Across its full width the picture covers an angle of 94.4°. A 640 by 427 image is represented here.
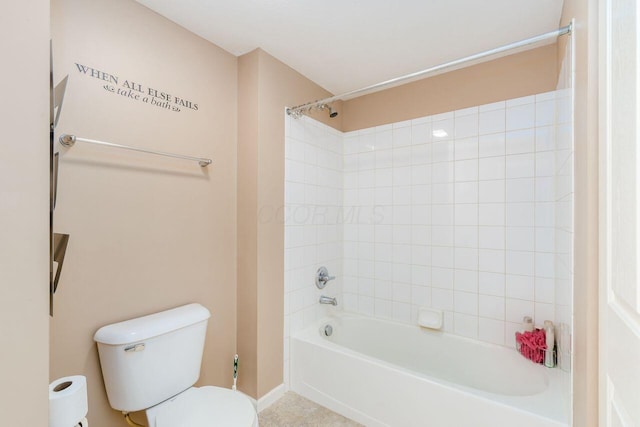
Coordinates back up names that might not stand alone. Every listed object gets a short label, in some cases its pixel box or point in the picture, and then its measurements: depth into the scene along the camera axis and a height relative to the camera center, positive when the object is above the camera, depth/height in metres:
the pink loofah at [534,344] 1.79 -0.79
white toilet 1.33 -0.79
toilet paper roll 0.96 -0.63
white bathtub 1.47 -1.01
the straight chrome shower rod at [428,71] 1.26 +0.76
